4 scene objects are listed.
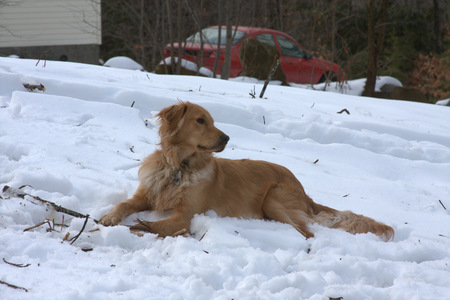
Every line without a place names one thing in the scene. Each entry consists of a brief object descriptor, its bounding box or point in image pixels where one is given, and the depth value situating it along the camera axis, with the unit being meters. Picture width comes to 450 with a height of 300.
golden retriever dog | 7.43
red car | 25.75
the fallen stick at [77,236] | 5.84
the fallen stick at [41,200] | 6.52
